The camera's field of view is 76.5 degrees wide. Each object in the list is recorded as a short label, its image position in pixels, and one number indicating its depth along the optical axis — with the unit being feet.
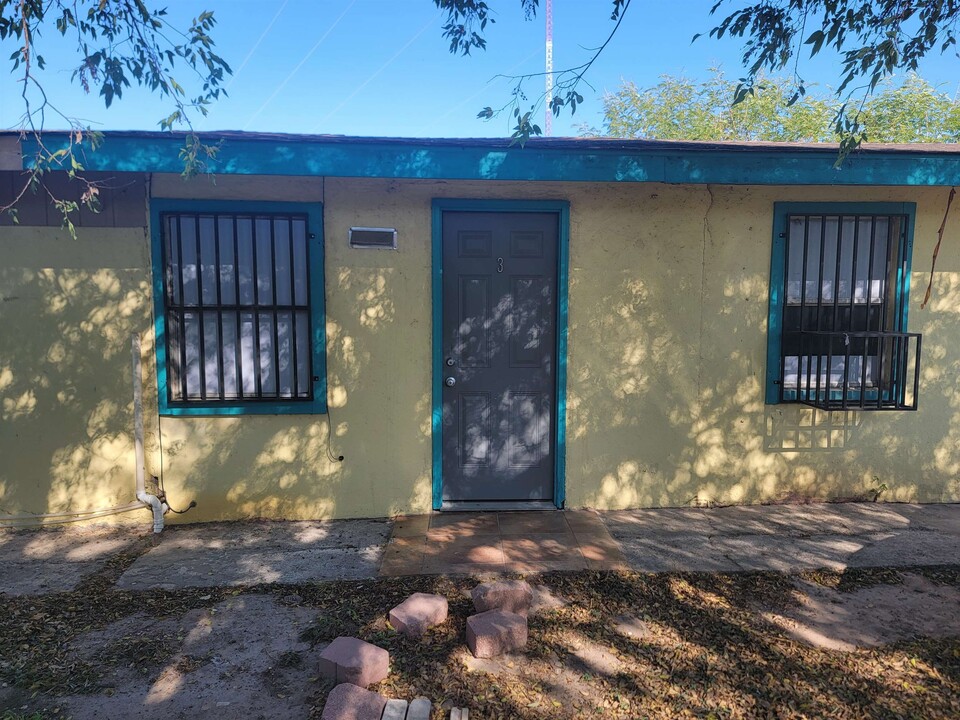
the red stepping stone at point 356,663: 8.52
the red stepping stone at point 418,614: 9.82
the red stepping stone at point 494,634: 9.25
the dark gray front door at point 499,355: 15.23
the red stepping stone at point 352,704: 7.77
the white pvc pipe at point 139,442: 14.39
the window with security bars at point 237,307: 14.70
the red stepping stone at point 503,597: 10.31
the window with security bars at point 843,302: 15.60
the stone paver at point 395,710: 7.88
